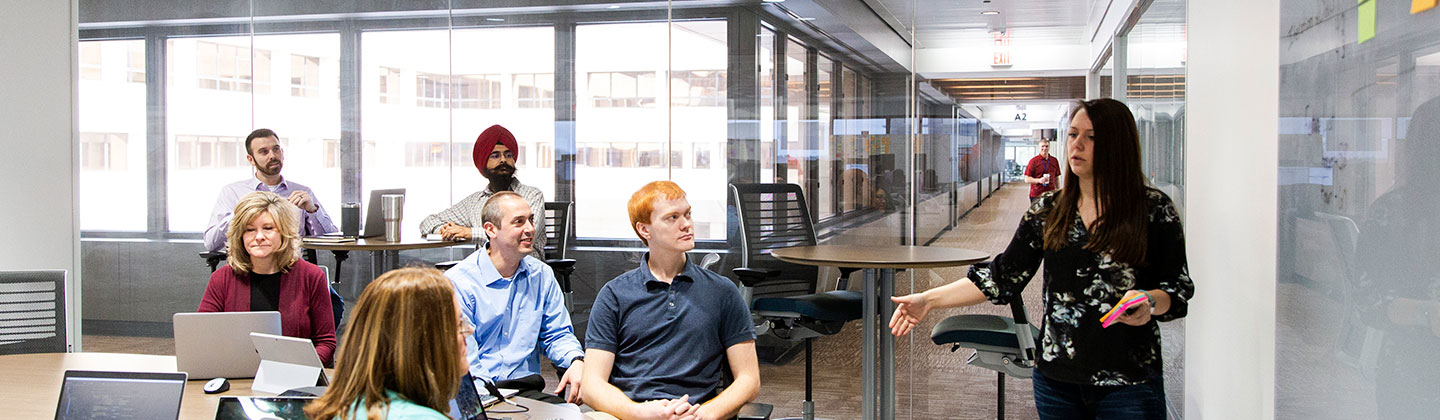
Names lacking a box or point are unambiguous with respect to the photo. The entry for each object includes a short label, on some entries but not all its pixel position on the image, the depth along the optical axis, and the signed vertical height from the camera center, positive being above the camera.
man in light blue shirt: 3.20 -0.39
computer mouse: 2.52 -0.52
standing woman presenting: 2.37 -0.23
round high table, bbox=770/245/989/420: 4.14 -0.52
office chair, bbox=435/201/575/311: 5.77 -0.30
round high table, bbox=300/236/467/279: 4.86 -0.31
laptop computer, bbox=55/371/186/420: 1.96 -0.42
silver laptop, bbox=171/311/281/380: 2.57 -0.42
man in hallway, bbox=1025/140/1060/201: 5.25 +0.03
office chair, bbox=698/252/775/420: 2.45 -0.57
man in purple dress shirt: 5.31 -0.04
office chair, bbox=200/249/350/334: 5.45 -0.43
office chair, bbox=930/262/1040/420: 3.73 -0.61
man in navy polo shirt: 2.77 -0.42
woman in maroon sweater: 3.17 -0.31
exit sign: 5.38 +0.68
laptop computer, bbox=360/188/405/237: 5.41 -0.21
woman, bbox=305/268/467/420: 1.62 -0.28
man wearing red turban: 5.36 -0.04
